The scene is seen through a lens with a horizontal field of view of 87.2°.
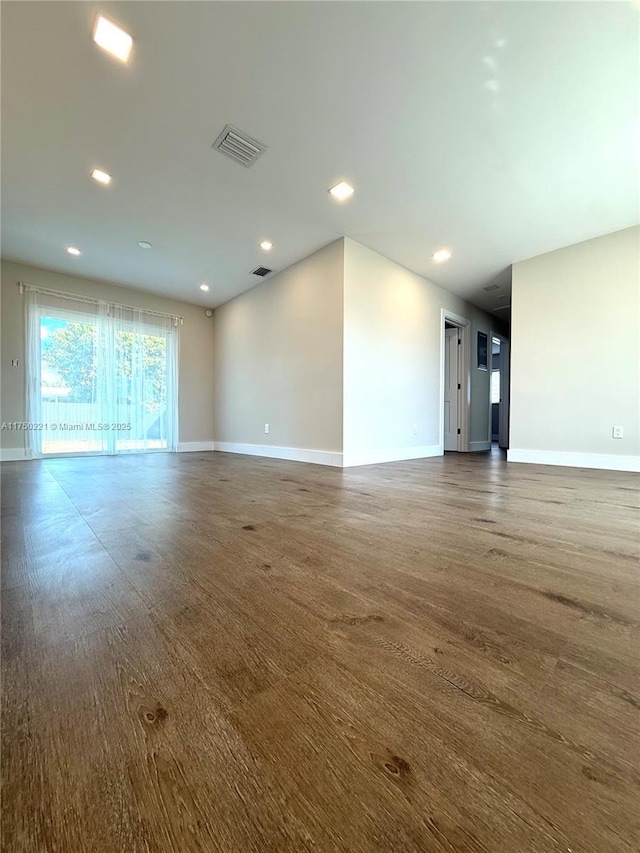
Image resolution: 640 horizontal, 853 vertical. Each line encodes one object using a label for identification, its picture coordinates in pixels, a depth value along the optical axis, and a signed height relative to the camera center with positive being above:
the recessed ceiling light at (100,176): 2.64 +1.95
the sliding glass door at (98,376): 4.45 +0.65
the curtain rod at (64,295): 4.33 +1.73
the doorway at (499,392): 6.78 +0.64
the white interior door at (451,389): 5.75 +0.55
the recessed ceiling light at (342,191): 2.75 +1.93
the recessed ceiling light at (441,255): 3.91 +1.97
